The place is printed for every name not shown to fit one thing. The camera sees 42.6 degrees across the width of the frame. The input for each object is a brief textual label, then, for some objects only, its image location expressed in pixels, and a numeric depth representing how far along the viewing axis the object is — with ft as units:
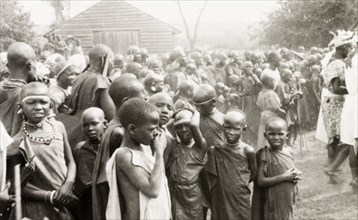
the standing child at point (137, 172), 10.40
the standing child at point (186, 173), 15.49
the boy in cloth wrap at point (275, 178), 15.42
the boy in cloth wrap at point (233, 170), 15.55
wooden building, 83.35
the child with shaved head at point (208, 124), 16.77
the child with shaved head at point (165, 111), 14.70
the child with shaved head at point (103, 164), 11.93
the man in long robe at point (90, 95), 15.58
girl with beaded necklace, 12.55
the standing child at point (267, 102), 25.76
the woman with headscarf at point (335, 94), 24.49
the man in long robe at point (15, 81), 13.89
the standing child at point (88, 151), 14.14
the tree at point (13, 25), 63.67
